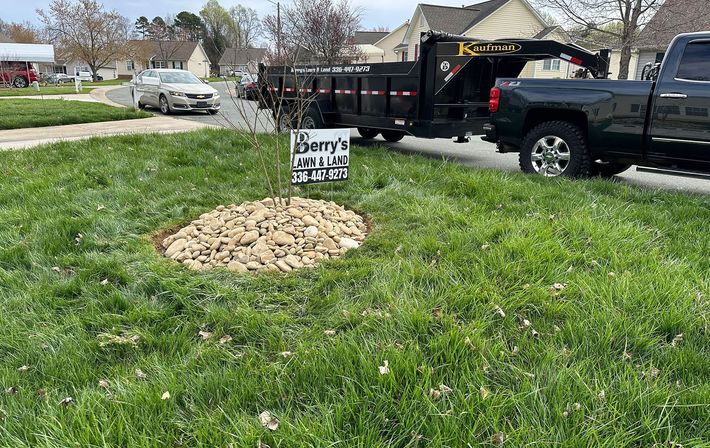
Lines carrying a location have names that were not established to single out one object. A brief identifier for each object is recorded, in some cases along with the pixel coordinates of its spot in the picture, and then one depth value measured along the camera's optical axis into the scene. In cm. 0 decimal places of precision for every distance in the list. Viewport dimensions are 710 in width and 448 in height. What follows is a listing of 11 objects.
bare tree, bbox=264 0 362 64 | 2789
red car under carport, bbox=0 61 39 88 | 3537
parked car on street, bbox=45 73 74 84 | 5488
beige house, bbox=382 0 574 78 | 3250
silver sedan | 1748
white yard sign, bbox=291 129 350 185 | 484
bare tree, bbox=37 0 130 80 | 4181
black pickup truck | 561
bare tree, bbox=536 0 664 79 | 1941
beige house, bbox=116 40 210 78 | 5791
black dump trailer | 785
